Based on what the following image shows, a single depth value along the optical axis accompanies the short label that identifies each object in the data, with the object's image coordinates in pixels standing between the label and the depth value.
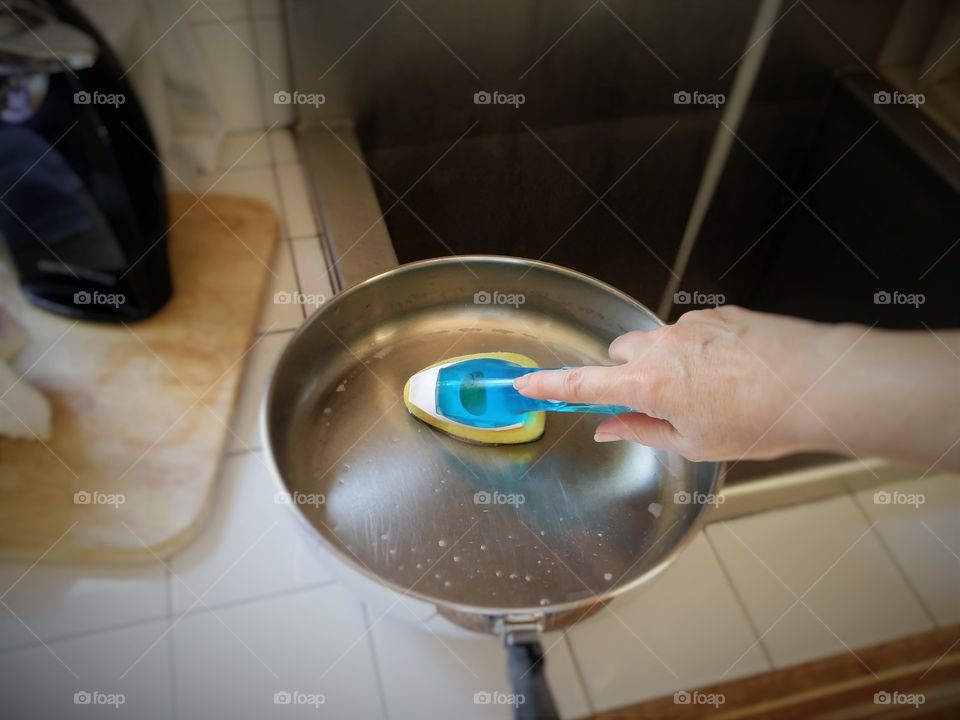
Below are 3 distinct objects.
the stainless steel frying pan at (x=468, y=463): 0.54
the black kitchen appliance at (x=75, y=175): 0.56
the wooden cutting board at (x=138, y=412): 0.57
